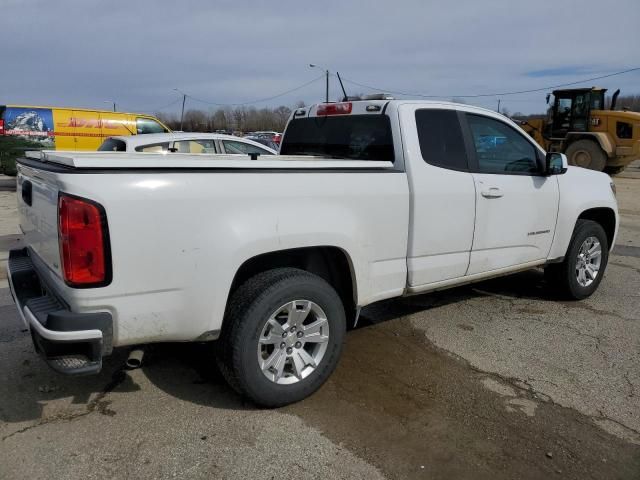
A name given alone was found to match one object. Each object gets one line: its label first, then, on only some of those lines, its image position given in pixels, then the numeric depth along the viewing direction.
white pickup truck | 2.66
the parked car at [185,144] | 8.63
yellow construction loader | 18.69
